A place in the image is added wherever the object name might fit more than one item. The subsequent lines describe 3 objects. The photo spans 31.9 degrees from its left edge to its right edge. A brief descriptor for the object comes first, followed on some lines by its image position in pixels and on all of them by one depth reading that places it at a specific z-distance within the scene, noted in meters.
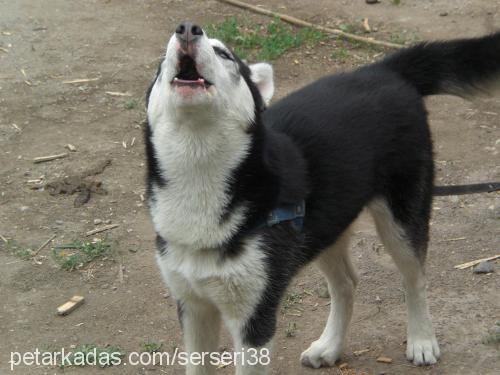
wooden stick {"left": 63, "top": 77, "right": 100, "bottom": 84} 8.56
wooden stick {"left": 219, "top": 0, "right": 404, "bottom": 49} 8.92
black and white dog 3.98
